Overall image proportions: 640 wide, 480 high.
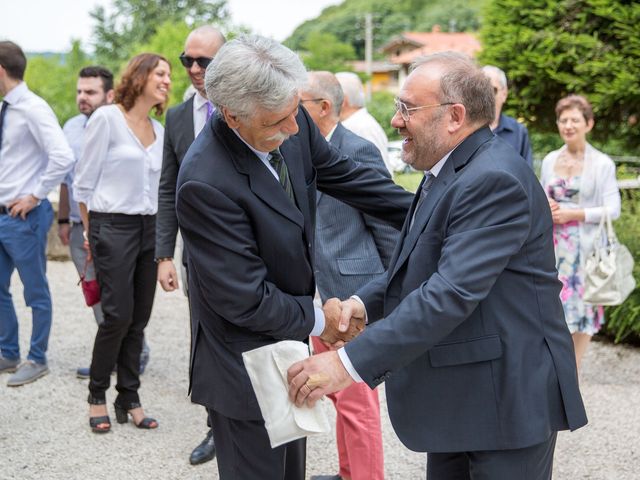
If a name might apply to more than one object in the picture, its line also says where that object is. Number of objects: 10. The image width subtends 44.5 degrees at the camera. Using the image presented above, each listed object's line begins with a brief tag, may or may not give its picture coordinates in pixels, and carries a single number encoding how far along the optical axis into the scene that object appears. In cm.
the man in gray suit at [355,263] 377
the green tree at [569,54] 809
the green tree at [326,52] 5928
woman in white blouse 475
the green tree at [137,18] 6862
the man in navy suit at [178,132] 406
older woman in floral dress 542
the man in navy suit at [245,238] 233
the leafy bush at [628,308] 646
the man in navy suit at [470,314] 221
